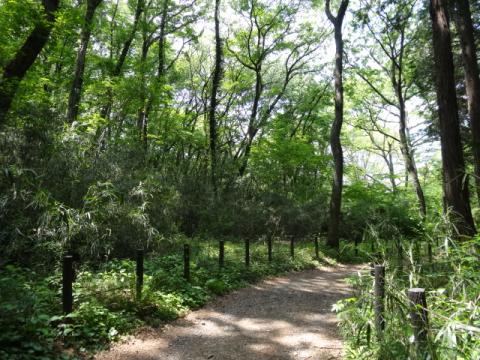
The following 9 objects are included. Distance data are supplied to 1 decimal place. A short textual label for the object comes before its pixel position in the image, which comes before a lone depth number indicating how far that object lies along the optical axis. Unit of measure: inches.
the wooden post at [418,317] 119.8
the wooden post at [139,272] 239.8
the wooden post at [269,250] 436.8
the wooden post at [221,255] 366.6
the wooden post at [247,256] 393.4
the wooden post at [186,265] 302.5
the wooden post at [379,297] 152.1
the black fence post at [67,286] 195.0
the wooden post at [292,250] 472.6
